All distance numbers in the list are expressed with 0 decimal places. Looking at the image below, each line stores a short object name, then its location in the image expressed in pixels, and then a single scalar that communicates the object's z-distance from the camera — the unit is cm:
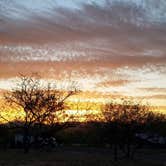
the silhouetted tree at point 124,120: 2870
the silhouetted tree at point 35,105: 3353
